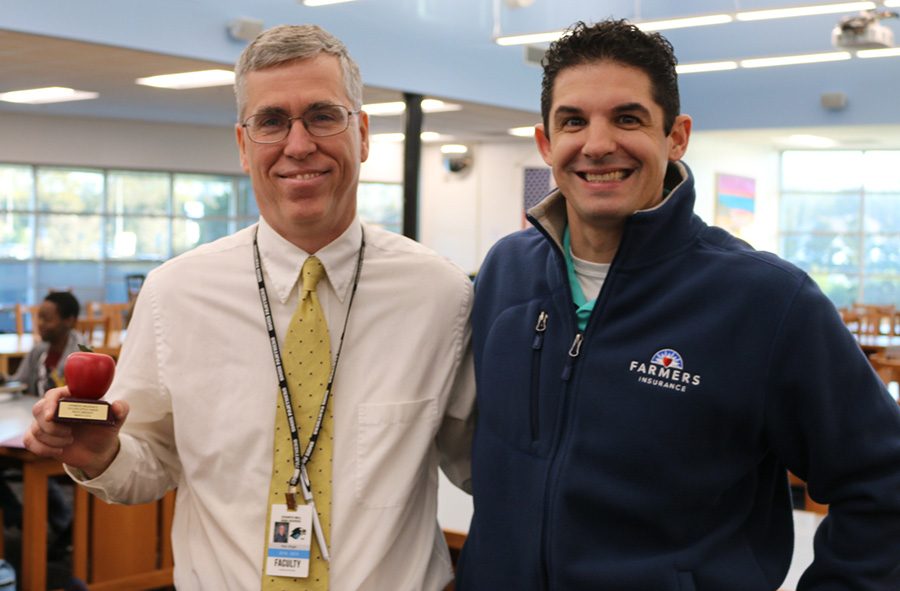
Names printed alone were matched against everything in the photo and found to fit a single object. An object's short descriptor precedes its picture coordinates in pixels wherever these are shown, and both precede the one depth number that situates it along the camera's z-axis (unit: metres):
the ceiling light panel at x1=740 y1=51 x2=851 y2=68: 10.39
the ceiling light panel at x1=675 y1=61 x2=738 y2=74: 11.49
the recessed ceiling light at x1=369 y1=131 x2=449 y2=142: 16.95
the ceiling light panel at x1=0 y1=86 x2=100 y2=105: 12.22
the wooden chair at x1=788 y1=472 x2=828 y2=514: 3.62
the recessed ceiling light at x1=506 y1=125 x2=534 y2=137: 15.76
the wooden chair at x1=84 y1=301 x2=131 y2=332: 12.21
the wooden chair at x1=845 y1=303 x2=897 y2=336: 13.70
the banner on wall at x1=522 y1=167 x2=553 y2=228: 17.22
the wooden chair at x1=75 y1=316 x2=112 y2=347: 10.19
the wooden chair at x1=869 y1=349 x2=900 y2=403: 6.71
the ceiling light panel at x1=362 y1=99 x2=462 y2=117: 12.76
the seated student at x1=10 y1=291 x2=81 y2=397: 6.10
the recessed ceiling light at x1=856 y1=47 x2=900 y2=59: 10.31
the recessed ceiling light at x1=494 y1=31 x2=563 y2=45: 9.55
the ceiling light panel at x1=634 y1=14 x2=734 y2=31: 8.70
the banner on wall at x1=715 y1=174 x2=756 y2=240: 17.31
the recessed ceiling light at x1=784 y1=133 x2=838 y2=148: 16.64
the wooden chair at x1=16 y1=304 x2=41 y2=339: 11.79
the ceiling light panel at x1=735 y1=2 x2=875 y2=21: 8.12
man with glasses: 1.89
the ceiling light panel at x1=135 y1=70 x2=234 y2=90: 10.52
